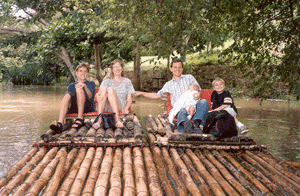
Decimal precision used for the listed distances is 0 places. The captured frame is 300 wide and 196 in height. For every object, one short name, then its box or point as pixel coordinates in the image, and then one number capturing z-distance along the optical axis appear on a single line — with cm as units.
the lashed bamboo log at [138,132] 462
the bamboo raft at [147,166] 311
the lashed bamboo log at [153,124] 546
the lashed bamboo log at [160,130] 522
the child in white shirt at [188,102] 507
